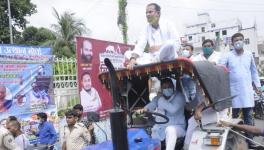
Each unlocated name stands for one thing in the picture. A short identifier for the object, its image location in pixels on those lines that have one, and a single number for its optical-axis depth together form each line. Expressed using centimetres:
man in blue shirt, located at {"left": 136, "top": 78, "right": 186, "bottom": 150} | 450
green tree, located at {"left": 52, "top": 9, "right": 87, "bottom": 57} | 3423
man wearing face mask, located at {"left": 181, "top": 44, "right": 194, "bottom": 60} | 653
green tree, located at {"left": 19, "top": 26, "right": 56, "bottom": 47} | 3509
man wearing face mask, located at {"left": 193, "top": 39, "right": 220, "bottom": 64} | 628
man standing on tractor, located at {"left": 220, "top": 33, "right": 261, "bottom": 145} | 639
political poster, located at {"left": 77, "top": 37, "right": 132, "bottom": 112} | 1011
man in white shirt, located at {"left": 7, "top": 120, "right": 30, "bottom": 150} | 689
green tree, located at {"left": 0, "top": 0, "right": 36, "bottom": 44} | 2995
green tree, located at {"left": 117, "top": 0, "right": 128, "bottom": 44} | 2352
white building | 5909
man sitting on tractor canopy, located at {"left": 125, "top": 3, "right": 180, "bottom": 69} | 506
